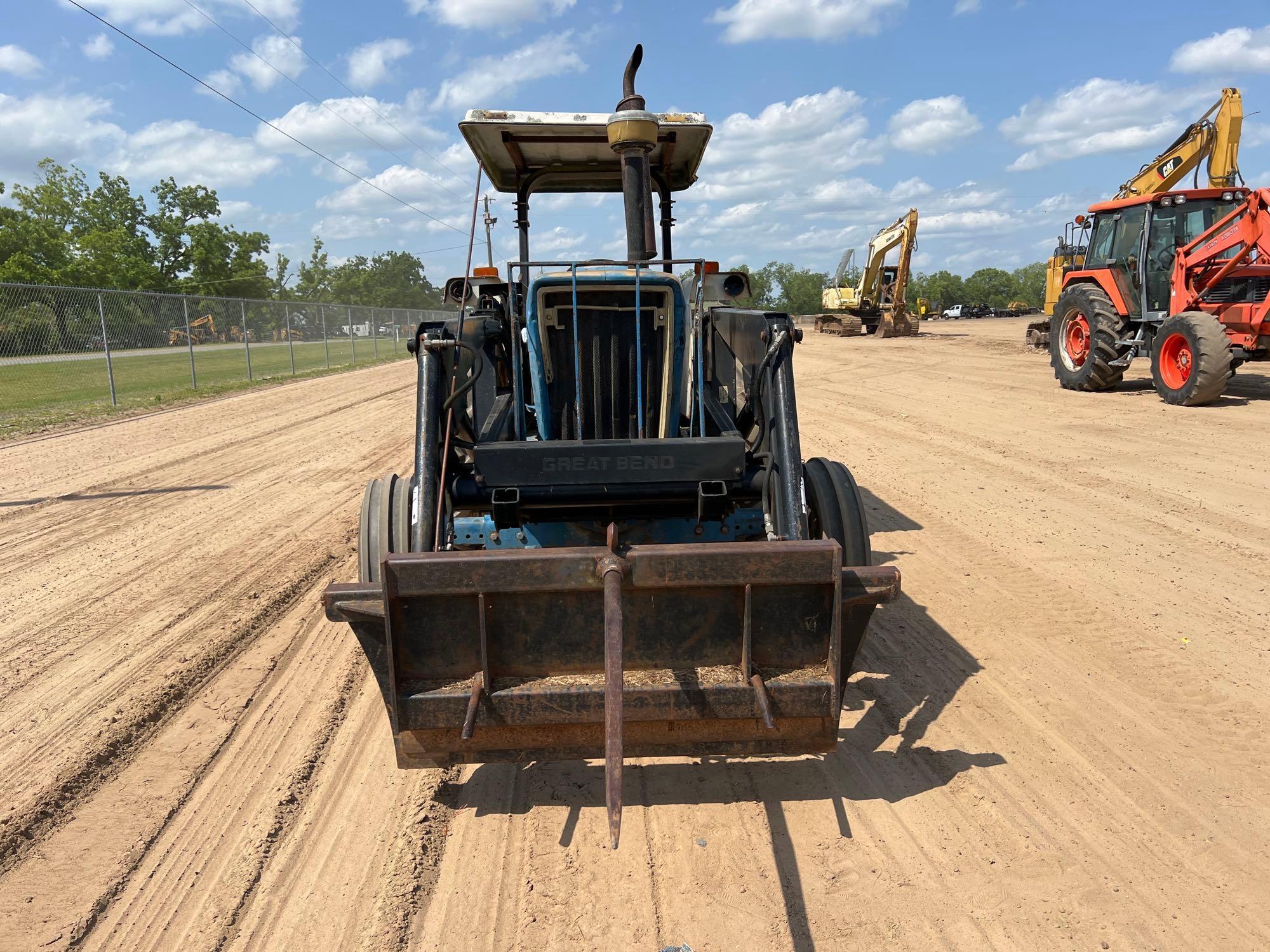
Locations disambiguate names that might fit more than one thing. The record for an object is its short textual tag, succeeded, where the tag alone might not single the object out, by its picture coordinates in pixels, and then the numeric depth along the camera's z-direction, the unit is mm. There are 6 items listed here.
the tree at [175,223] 51156
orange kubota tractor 11023
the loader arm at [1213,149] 14203
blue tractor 2748
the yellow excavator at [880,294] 29859
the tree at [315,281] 90000
